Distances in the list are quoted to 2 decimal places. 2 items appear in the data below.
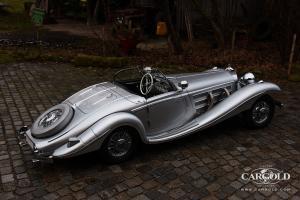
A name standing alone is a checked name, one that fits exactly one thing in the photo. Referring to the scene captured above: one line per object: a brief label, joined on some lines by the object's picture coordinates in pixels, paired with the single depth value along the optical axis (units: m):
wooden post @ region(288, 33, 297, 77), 10.34
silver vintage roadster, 5.25
